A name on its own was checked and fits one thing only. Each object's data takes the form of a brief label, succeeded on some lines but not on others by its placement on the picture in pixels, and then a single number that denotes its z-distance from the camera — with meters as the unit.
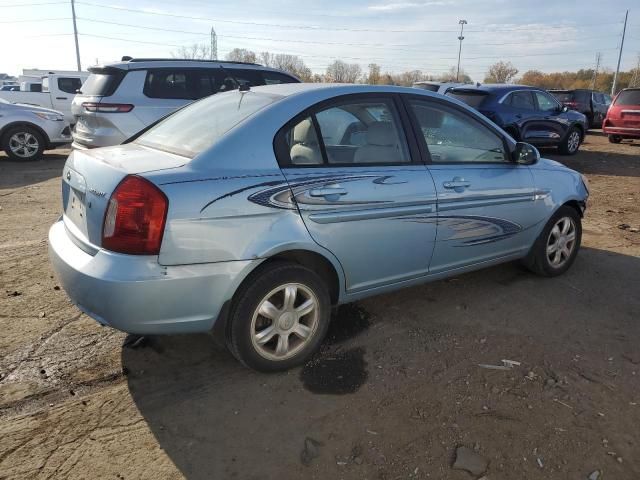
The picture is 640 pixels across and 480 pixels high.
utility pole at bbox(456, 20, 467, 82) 65.31
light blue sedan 2.62
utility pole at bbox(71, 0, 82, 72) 52.22
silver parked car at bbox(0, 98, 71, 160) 10.84
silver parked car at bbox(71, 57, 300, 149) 7.97
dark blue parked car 11.59
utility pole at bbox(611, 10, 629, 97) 53.84
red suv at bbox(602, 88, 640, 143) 15.34
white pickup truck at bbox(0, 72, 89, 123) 17.50
